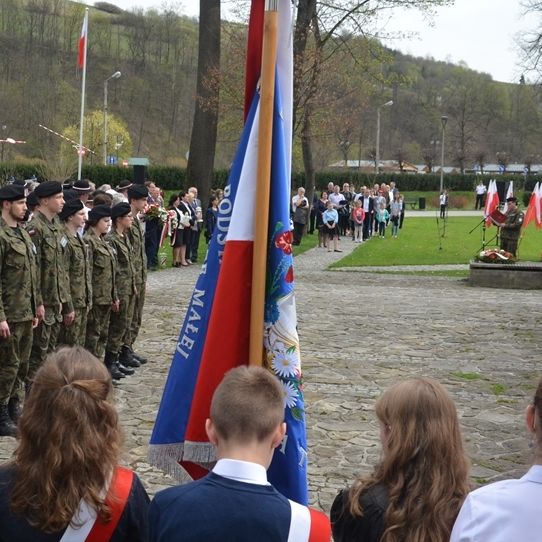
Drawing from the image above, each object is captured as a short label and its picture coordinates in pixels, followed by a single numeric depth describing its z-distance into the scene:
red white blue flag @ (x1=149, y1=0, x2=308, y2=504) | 3.89
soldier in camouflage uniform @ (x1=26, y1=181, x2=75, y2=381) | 8.08
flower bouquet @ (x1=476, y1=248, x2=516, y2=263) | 20.52
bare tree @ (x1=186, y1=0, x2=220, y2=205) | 25.89
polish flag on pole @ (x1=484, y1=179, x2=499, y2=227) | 24.72
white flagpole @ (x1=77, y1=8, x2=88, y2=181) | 24.44
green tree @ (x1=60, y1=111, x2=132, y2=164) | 61.38
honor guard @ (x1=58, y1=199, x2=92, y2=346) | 8.60
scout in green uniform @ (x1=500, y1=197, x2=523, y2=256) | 22.47
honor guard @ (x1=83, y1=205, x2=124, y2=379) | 9.15
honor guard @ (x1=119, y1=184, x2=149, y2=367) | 10.01
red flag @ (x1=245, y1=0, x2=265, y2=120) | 3.98
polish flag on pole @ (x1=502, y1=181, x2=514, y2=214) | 23.38
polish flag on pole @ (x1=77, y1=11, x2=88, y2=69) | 24.58
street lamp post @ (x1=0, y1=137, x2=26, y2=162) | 59.45
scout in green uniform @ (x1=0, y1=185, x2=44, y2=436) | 7.41
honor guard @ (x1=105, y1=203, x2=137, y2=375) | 9.59
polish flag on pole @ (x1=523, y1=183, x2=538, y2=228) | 23.42
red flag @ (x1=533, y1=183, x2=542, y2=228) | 23.27
